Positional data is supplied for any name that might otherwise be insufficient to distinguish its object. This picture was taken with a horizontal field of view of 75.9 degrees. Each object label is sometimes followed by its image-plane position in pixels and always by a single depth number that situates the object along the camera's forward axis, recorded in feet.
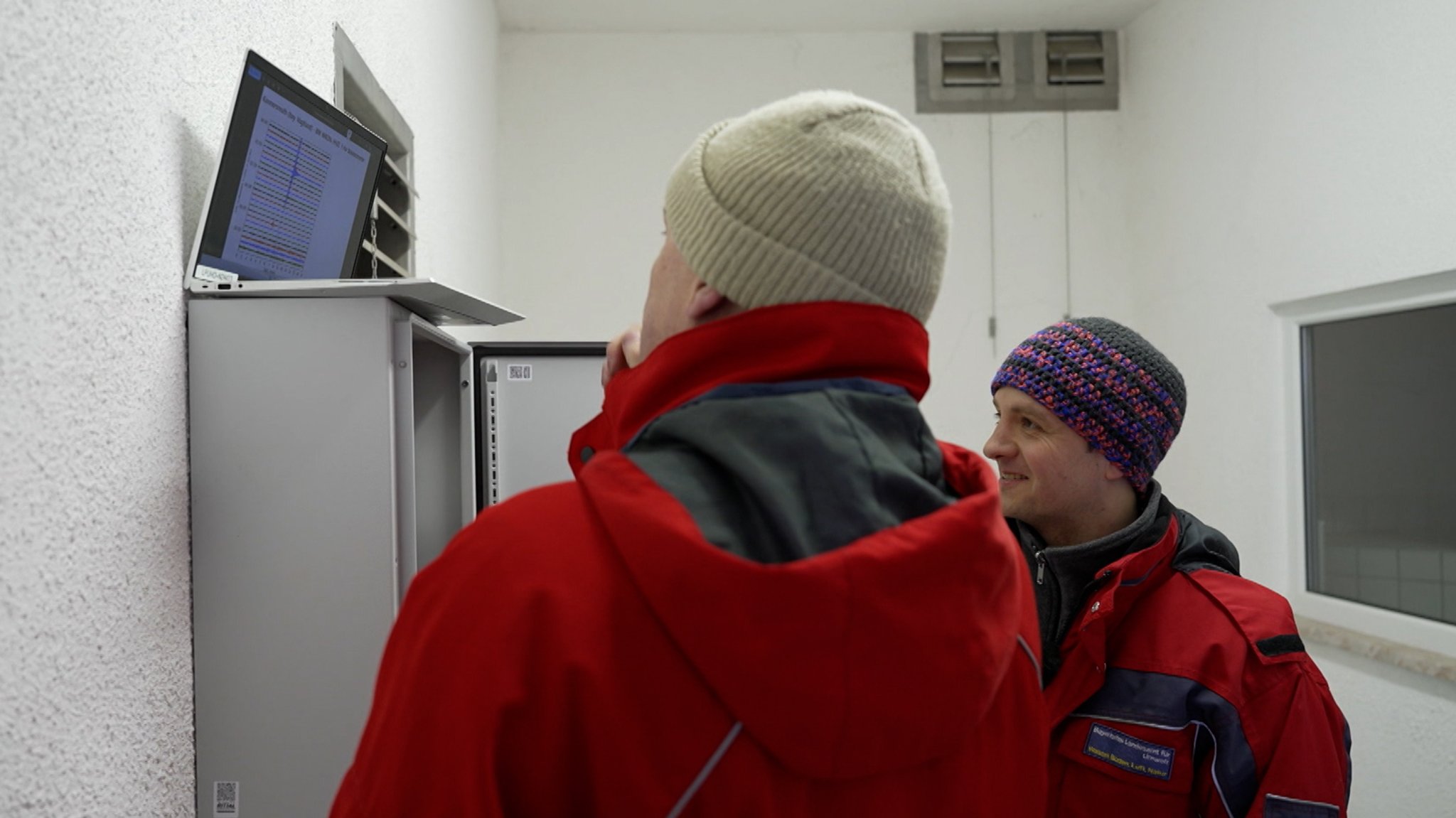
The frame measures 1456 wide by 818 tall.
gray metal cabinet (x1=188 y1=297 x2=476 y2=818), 3.42
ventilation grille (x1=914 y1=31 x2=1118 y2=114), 12.87
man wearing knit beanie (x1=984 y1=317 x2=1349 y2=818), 3.59
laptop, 3.40
